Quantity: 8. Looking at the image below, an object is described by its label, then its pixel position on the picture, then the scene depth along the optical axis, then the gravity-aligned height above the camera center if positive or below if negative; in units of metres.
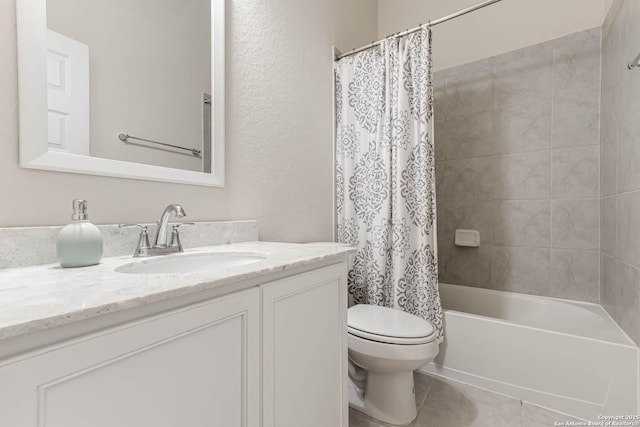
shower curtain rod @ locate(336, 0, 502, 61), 1.53 +1.03
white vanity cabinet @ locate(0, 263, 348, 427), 0.38 -0.27
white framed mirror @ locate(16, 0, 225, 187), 0.76 +0.39
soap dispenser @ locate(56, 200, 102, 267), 0.68 -0.06
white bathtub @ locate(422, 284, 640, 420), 1.25 -0.70
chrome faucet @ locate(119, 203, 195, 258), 0.88 -0.08
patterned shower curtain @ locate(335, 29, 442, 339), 1.57 +0.21
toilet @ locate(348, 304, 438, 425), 1.20 -0.60
